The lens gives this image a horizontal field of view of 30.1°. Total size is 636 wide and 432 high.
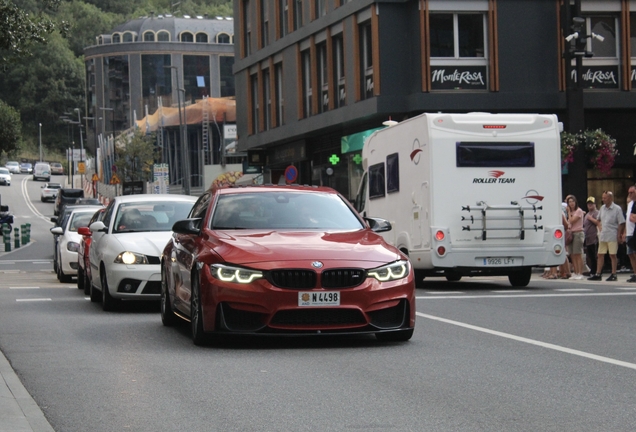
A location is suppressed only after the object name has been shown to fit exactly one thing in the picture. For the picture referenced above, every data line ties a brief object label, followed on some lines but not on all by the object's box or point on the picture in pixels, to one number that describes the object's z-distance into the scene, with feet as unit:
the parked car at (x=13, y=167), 517.55
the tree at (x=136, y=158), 296.92
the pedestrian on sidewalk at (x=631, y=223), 69.77
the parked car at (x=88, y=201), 201.93
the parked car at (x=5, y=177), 419.35
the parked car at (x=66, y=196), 241.20
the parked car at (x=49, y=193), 365.61
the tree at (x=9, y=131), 181.16
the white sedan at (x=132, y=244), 49.88
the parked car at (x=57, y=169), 511.40
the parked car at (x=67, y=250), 80.23
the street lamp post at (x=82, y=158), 391.98
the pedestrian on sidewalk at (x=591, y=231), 82.12
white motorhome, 65.51
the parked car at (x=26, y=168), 536.42
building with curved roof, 499.92
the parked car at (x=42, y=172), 459.73
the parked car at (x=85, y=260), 59.47
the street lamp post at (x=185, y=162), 217.15
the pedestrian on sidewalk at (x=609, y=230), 75.56
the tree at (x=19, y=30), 79.46
